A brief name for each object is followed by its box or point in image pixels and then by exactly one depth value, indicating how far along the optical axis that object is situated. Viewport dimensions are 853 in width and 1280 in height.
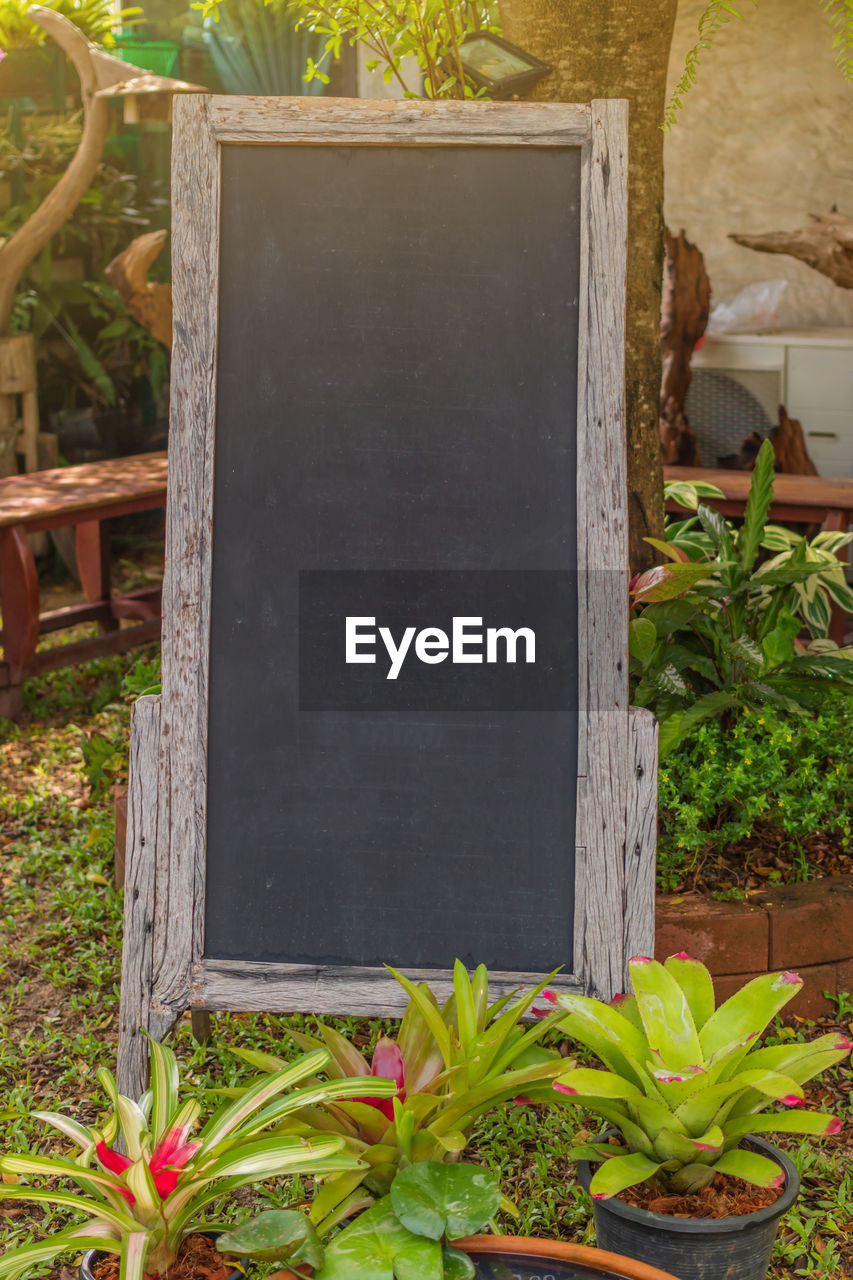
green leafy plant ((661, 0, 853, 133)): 3.04
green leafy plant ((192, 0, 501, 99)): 3.06
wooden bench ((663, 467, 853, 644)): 4.43
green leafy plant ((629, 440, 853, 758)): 2.91
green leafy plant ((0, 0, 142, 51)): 6.86
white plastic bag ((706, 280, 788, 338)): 6.55
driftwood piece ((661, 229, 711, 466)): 5.60
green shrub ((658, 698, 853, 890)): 2.83
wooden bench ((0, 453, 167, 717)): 4.69
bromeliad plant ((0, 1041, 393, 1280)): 1.56
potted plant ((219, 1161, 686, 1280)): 1.52
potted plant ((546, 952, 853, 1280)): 1.69
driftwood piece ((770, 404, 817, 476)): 5.74
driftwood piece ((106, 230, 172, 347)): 5.62
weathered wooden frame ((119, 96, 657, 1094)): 1.99
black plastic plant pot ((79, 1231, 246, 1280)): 1.61
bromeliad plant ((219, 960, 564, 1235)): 1.75
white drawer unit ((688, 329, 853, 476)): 6.03
